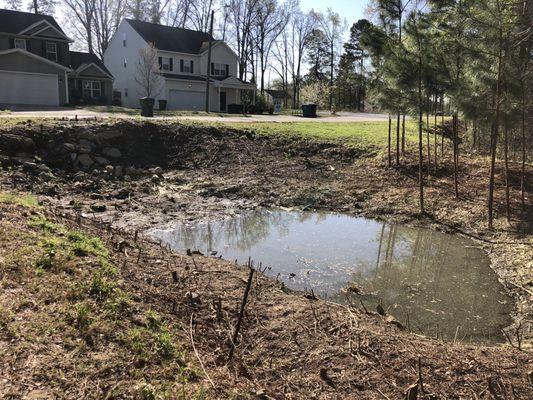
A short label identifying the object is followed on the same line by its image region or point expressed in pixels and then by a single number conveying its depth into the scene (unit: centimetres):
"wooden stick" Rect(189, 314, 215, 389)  392
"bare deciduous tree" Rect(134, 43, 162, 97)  3500
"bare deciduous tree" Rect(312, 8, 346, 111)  6512
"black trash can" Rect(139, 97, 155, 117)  2161
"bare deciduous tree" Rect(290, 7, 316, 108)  6469
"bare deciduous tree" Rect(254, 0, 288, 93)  5750
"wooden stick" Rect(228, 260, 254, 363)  446
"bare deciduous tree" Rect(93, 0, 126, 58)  5009
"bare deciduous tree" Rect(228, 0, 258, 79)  5706
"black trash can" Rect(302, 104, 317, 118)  3360
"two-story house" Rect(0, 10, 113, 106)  2988
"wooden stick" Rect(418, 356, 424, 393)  395
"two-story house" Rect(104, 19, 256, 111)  3841
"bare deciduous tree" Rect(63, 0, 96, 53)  4897
